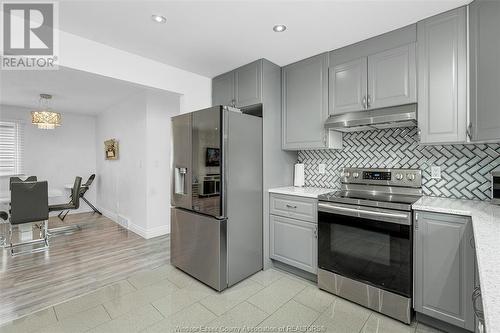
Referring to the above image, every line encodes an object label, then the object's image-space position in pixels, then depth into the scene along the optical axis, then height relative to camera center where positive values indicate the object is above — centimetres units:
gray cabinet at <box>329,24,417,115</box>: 208 +86
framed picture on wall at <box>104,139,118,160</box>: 495 +36
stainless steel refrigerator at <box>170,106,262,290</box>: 235 -33
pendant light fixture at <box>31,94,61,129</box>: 409 +83
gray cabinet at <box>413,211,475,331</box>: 163 -73
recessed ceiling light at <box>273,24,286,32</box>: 209 +121
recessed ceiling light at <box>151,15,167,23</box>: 195 +121
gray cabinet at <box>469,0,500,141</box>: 162 +67
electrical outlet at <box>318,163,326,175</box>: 298 -4
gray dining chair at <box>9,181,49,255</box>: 340 -57
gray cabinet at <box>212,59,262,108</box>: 277 +98
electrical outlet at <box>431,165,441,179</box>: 219 -6
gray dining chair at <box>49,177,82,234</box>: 439 -69
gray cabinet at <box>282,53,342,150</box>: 261 +69
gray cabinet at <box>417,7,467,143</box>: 184 +69
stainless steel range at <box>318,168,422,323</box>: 186 -64
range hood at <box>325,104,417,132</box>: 203 +42
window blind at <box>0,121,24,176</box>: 499 +39
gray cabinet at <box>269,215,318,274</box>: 245 -82
